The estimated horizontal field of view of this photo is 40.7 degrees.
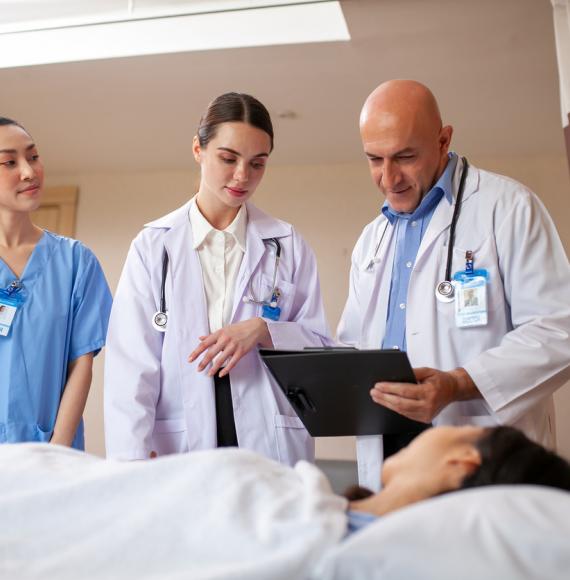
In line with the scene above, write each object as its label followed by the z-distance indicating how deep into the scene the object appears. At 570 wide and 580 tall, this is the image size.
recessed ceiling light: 3.69
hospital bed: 0.88
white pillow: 0.86
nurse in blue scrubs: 2.11
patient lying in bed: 1.08
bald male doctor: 1.67
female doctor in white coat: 1.92
